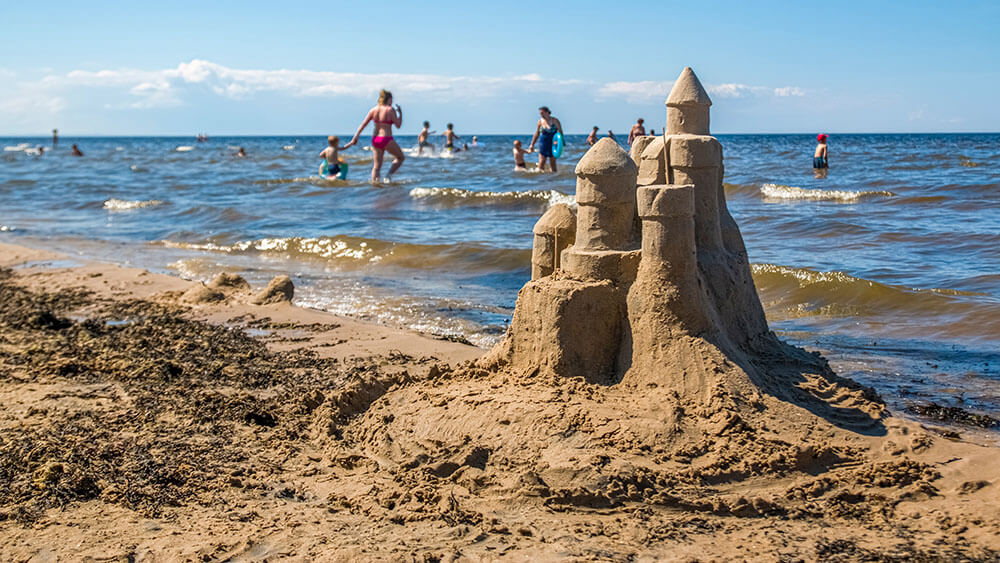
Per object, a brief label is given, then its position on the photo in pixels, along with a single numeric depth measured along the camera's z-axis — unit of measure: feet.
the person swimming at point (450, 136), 116.47
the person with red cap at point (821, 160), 80.59
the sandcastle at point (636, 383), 12.99
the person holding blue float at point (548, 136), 68.90
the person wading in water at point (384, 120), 58.13
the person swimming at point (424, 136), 108.17
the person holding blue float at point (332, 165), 71.33
